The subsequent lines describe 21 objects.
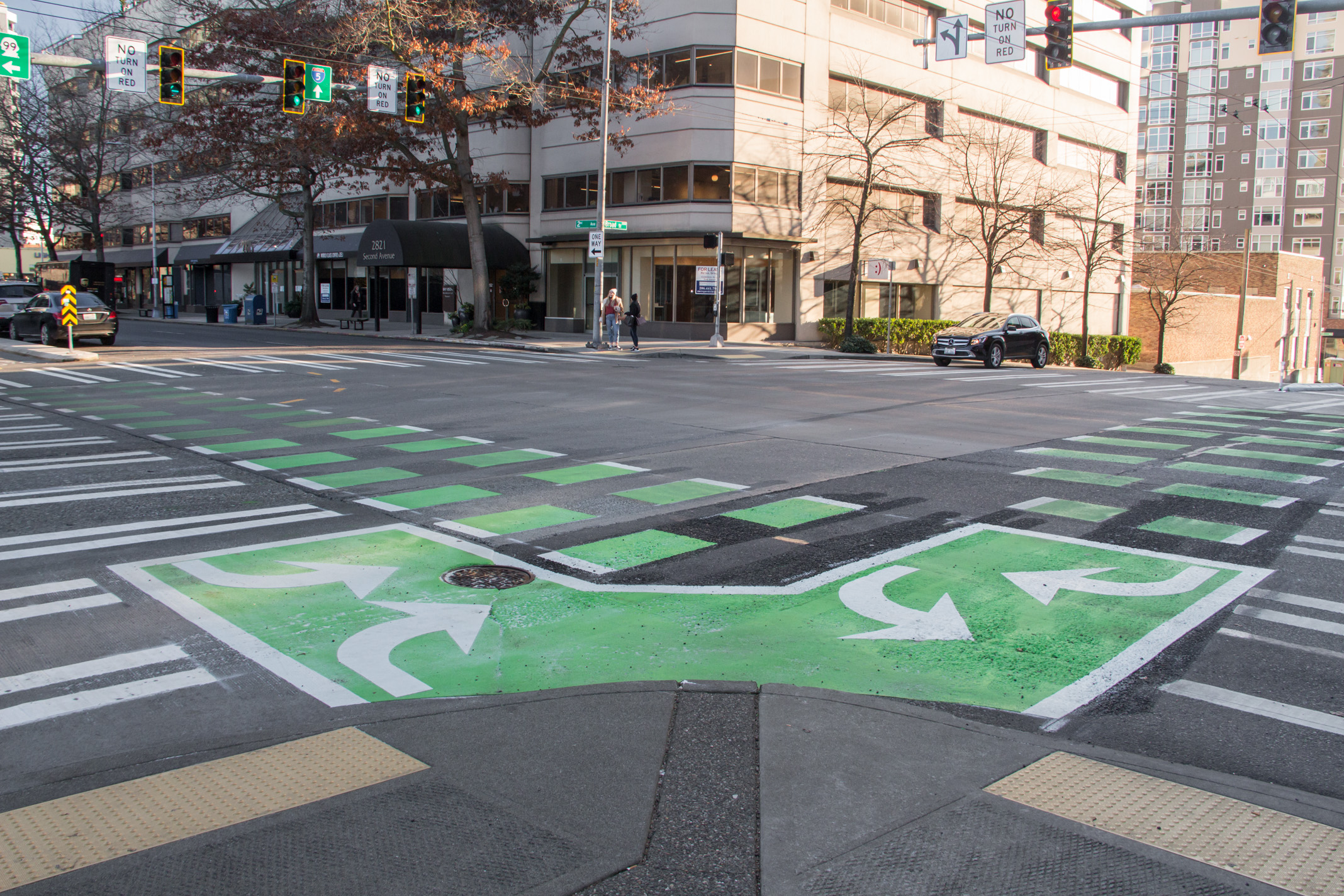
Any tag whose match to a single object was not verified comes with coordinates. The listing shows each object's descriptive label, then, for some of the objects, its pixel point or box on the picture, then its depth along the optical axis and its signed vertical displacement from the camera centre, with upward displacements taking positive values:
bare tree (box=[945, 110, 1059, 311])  44.41 +7.40
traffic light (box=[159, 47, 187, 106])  20.58 +5.41
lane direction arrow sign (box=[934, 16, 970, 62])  22.69 +7.14
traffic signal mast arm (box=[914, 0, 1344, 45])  15.54 +5.52
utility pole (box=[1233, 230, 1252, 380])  50.53 +1.57
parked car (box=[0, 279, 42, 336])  35.72 +1.32
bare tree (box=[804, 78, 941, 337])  38.47 +7.59
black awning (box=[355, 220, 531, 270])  41.50 +3.96
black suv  30.00 +0.20
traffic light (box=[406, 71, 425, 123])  23.98 +5.89
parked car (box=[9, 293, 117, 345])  29.81 +0.40
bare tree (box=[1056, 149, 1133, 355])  49.34 +6.99
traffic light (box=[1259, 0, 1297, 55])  15.74 +5.24
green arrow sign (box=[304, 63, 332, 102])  22.59 +5.81
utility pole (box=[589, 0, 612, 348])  31.31 +3.82
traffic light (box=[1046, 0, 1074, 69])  18.61 +5.98
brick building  57.25 +2.40
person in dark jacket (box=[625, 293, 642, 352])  33.06 +0.71
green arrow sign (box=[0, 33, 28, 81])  19.20 +5.35
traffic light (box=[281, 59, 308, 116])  22.16 +5.63
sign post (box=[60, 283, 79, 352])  25.48 +0.61
